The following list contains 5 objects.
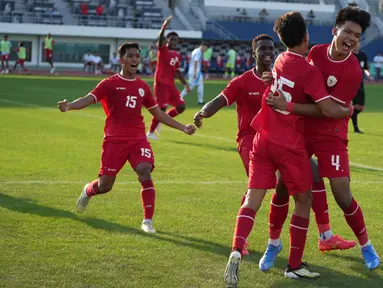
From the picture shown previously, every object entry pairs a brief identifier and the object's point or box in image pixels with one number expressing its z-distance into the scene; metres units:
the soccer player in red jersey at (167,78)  31.12
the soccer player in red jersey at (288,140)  11.59
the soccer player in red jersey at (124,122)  15.73
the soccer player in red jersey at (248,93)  13.65
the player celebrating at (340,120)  11.99
